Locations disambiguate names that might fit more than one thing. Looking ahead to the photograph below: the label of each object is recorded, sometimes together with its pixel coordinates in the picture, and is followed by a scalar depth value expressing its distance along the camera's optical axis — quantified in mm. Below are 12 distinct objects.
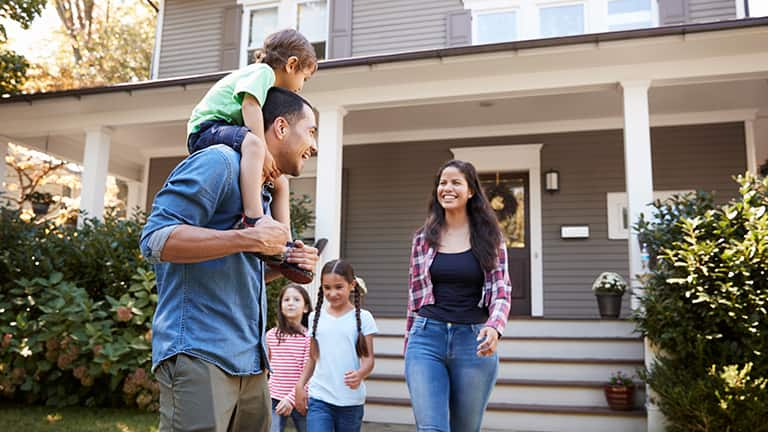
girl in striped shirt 3531
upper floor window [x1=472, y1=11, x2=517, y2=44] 9492
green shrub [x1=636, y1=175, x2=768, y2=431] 4504
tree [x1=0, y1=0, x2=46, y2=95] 7895
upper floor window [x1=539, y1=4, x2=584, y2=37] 9281
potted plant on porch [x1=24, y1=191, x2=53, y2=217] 12626
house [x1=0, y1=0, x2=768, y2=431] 6199
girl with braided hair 3389
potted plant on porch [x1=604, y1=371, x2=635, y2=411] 5418
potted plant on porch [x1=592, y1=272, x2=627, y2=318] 7020
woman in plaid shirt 2752
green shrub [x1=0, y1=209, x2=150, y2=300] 6527
